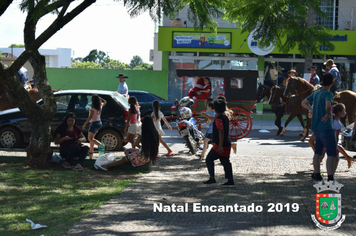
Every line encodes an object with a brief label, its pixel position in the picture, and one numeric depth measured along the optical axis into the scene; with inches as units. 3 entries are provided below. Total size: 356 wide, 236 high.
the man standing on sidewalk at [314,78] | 757.3
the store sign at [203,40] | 1083.3
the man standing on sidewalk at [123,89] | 721.6
